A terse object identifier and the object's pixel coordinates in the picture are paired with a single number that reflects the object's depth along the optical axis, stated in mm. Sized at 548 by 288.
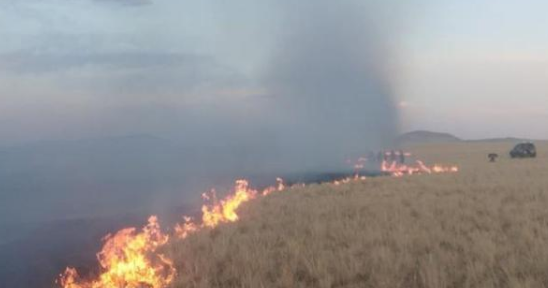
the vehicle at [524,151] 58888
